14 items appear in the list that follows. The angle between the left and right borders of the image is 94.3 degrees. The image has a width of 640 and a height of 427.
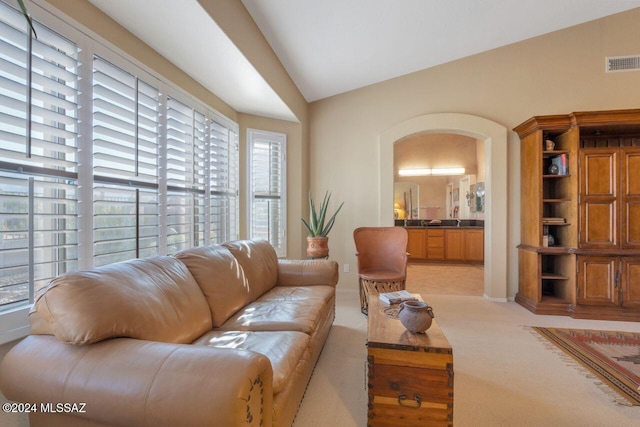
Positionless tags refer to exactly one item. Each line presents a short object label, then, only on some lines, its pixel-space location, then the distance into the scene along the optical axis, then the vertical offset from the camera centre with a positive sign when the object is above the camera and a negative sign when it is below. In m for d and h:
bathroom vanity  6.65 -0.59
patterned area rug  1.99 -1.12
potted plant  3.78 -0.27
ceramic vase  1.61 -0.56
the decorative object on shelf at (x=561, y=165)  3.44 +0.60
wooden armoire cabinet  3.19 -0.02
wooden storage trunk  1.45 -0.83
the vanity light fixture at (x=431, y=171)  7.34 +1.12
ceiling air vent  3.62 +1.88
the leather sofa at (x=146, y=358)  0.94 -0.54
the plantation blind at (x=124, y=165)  1.81 +0.34
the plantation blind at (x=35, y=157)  1.33 +0.29
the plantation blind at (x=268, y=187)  3.84 +0.37
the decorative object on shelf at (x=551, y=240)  3.54 -0.29
